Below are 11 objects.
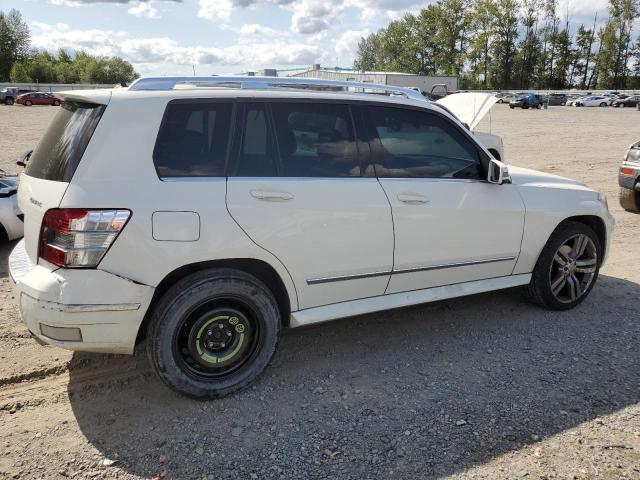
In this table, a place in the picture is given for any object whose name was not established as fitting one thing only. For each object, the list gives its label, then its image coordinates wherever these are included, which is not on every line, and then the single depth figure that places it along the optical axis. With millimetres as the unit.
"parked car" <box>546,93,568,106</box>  63250
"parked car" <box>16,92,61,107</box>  46906
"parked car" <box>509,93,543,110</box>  54062
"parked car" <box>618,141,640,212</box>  8070
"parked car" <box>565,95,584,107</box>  59656
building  43500
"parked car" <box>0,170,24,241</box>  6238
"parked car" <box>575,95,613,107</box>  57344
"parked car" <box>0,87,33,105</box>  49062
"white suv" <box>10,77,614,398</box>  2949
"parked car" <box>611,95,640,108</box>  54875
